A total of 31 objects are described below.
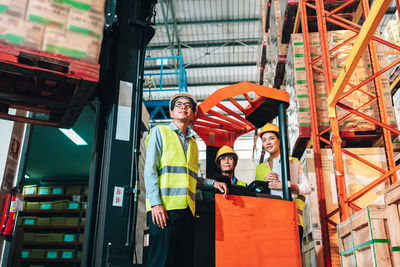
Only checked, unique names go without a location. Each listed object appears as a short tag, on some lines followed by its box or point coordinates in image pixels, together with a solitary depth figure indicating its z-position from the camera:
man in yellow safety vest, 2.29
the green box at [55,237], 9.59
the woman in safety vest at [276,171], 3.23
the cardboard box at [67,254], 9.48
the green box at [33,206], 10.03
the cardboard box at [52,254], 9.55
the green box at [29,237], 9.67
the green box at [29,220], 9.93
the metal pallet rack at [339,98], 4.39
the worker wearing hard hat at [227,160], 3.89
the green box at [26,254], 9.59
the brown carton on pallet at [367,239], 2.48
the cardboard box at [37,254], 9.59
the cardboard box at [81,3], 2.62
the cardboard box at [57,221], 9.81
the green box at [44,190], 10.21
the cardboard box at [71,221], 9.76
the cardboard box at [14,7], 2.42
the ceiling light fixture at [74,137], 7.57
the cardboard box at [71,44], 2.49
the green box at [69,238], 9.58
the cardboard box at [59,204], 9.87
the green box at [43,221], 9.84
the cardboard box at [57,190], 10.16
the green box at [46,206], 9.95
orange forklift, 2.61
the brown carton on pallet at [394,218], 2.29
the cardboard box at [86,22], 2.58
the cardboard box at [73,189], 10.09
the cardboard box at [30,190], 10.31
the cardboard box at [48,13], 2.49
